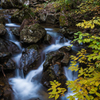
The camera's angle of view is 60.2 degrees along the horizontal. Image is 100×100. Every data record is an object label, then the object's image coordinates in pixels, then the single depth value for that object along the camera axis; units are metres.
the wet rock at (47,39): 6.36
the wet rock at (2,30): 5.82
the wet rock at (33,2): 13.46
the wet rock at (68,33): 6.83
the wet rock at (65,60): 4.54
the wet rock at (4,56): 4.61
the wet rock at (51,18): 10.11
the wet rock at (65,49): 5.32
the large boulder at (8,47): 5.22
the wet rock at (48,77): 4.00
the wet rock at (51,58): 4.50
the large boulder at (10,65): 4.58
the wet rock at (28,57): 4.78
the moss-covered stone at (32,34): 5.82
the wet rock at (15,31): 6.45
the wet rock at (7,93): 3.41
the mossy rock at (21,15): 9.24
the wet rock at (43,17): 10.45
